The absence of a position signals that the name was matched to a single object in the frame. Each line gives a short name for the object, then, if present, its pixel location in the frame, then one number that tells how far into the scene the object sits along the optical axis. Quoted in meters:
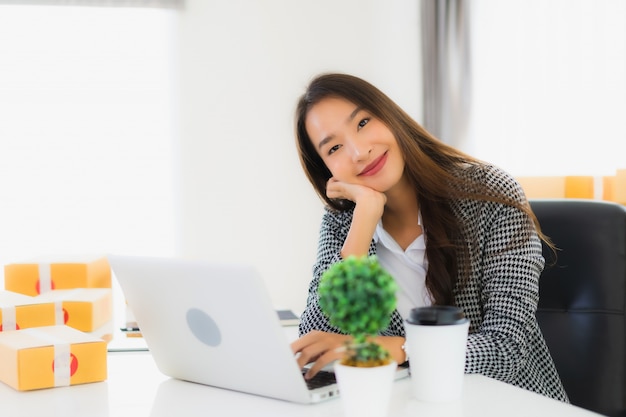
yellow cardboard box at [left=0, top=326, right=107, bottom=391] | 1.10
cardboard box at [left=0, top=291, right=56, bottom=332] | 1.29
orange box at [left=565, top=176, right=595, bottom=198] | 3.22
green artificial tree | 0.74
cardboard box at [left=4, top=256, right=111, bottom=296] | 1.67
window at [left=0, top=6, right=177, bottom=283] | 3.88
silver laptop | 0.91
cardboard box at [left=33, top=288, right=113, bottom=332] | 1.45
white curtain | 3.90
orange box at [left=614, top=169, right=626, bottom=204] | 3.09
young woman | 1.37
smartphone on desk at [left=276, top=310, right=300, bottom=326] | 1.74
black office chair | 1.37
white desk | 0.92
